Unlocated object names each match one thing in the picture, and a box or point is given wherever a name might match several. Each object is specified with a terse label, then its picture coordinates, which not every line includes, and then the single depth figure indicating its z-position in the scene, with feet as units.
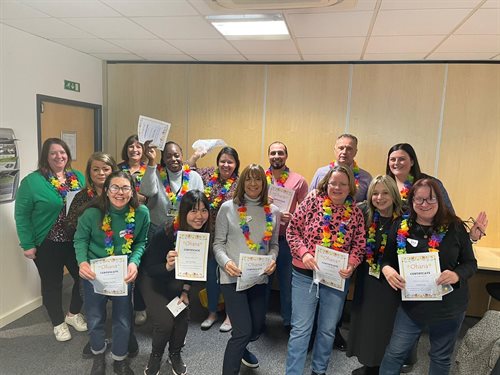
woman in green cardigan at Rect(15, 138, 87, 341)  9.12
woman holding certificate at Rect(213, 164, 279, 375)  7.25
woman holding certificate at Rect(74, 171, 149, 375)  7.38
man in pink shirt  9.65
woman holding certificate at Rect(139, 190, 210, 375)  7.41
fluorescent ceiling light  8.64
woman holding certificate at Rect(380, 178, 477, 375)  6.49
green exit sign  12.44
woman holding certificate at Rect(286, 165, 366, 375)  7.24
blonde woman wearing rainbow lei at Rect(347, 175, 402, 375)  7.18
